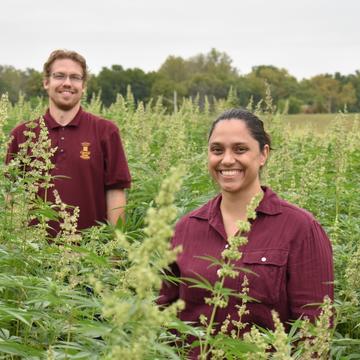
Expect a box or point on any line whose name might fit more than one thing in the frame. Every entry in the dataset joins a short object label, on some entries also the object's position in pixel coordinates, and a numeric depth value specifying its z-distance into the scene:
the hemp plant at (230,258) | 2.10
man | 5.91
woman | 3.83
